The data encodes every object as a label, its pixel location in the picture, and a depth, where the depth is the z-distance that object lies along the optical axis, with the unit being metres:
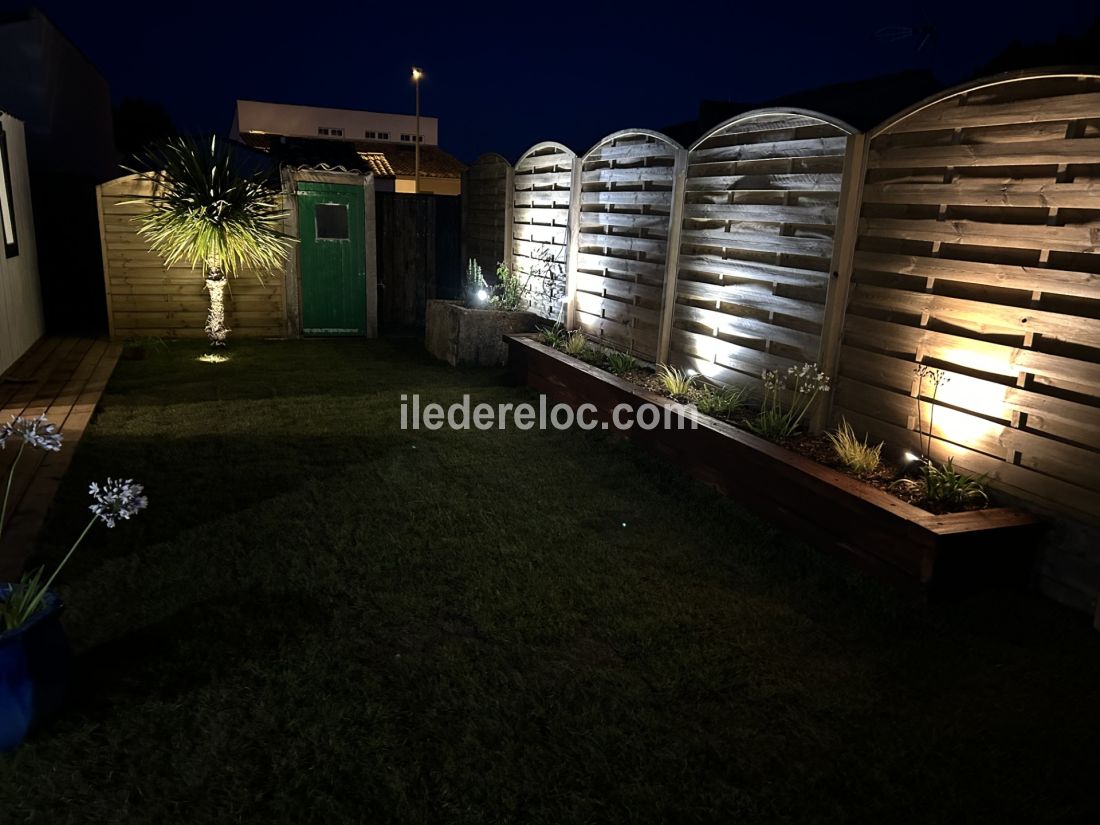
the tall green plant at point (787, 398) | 4.59
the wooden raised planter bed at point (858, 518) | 3.31
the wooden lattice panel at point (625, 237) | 6.24
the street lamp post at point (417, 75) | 15.07
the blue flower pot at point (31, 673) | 2.25
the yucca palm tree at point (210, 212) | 8.06
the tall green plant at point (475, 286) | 9.10
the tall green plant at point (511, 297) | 8.62
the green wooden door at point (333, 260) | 9.58
